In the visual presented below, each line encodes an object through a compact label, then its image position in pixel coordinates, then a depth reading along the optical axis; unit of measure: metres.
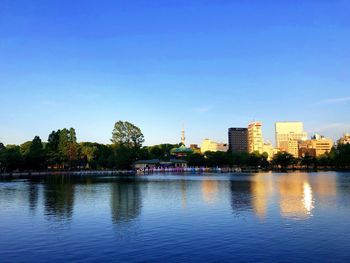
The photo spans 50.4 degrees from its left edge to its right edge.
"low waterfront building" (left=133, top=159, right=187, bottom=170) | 179.62
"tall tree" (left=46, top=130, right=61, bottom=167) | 155.61
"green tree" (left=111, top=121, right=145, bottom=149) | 159.75
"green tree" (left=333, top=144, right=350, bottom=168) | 172.00
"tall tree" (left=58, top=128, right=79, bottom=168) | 153.12
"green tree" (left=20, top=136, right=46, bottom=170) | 151.25
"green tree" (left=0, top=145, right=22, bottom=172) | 142.54
